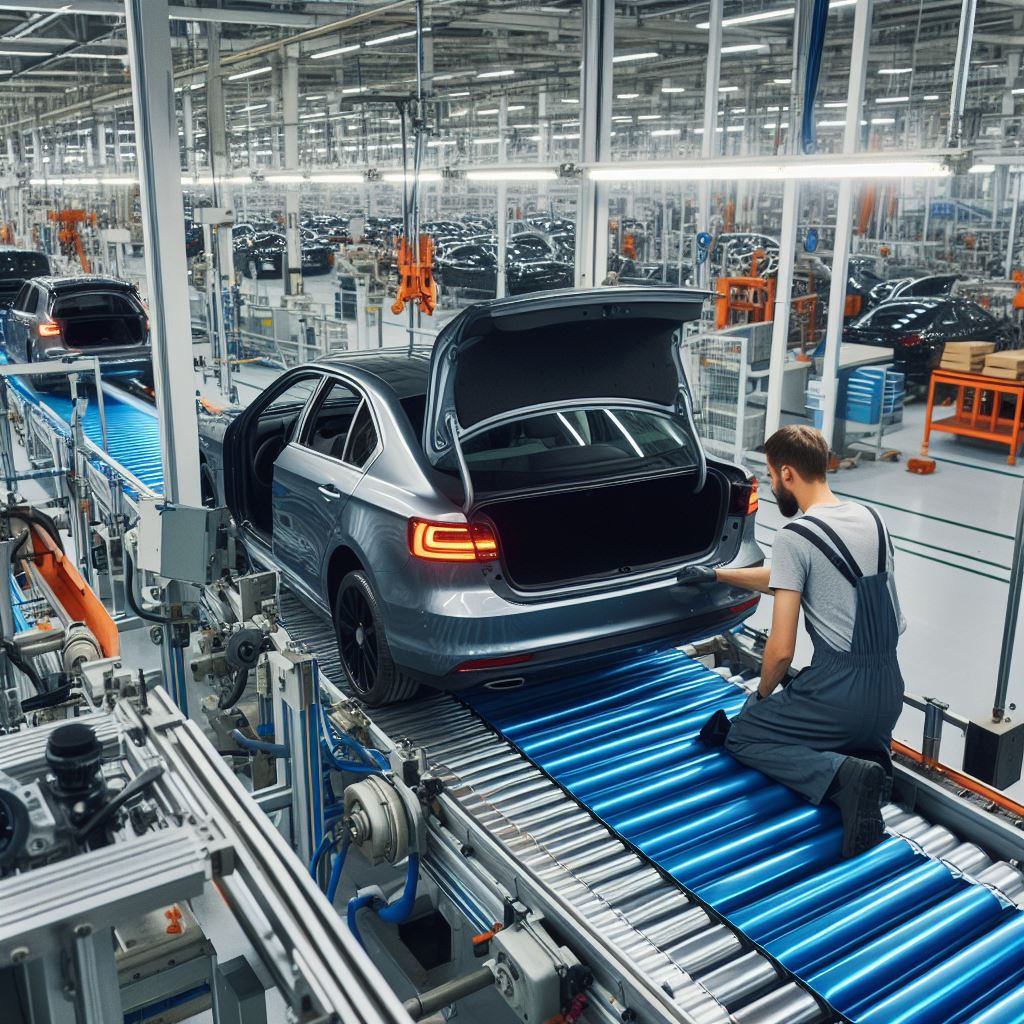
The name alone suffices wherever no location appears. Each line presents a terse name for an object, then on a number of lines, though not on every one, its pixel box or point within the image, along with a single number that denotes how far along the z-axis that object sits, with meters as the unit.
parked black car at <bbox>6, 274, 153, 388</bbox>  10.87
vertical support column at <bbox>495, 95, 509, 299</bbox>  14.81
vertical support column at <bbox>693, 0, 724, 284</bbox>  10.04
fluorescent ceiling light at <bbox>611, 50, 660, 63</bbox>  16.67
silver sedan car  3.73
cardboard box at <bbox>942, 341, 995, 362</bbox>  11.12
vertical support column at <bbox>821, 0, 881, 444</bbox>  8.61
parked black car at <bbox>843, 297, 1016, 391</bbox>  13.20
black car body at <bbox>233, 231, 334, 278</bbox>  25.27
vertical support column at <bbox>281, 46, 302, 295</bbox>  16.22
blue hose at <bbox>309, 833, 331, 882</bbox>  3.43
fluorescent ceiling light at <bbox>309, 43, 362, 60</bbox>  15.38
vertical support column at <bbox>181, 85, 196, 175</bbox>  14.64
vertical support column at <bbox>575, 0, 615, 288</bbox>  7.96
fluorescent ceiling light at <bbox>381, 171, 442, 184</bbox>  9.52
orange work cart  10.83
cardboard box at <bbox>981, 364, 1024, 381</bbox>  10.76
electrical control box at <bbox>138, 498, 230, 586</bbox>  4.14
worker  3.35
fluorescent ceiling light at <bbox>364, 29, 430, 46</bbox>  15.19
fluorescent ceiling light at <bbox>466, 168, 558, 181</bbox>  8.04
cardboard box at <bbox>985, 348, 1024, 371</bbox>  10.73
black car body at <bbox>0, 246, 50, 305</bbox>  17.03
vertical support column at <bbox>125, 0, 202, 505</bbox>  4.55
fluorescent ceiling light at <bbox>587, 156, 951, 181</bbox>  5.21
